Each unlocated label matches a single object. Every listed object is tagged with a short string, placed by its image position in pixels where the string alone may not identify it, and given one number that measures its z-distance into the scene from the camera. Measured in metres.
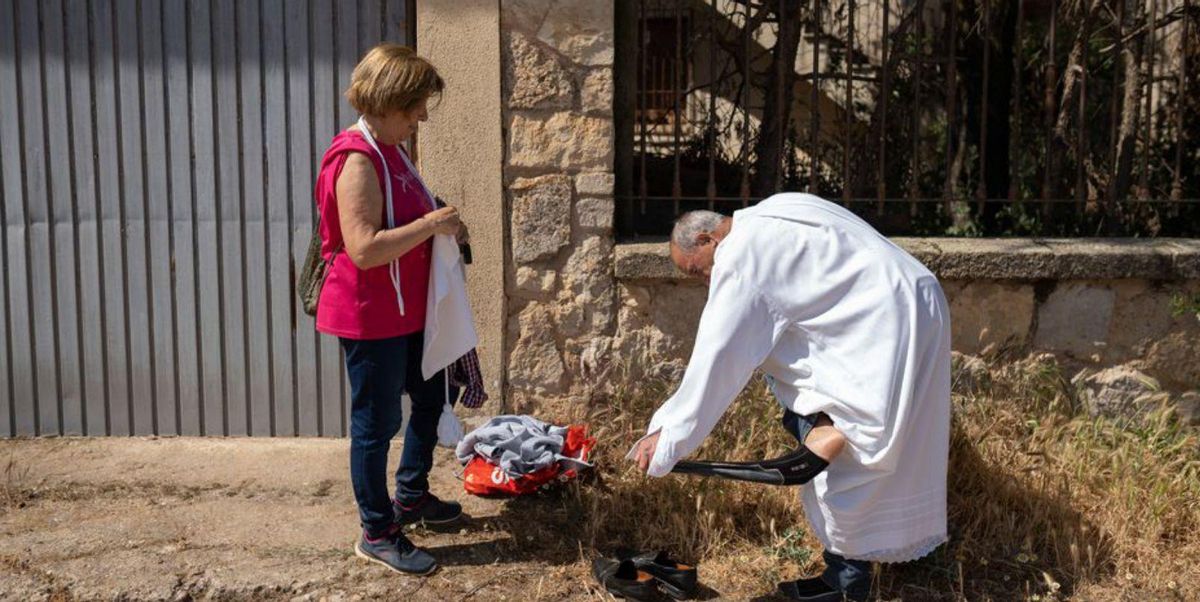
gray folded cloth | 4.34
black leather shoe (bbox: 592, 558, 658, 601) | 3.72
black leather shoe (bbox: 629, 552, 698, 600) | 3.77
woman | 3.58
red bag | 4.35
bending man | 3.28
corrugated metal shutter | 4.86
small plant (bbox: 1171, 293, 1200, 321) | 4.62
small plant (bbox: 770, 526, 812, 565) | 4.02
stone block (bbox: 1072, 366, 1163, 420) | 4.76
